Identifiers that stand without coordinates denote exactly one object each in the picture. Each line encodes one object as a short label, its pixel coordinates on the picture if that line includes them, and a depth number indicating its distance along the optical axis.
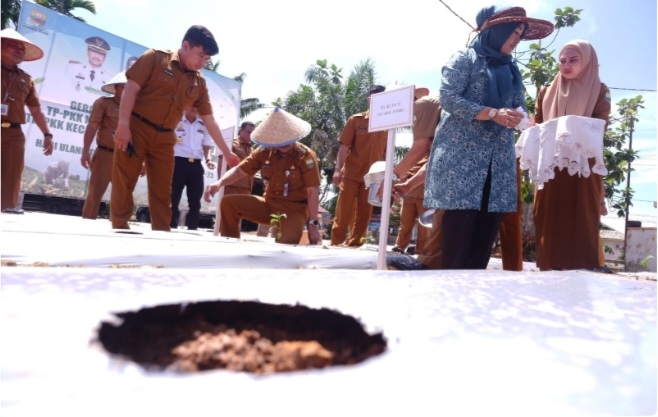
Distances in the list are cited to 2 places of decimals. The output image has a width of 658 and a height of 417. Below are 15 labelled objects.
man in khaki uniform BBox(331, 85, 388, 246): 4.38
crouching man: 3.65
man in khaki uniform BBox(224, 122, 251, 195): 5.30
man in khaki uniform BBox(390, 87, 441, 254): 2.51
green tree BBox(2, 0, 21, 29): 13.94
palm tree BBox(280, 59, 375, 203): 18.62
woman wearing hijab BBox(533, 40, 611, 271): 2.32
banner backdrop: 8.15
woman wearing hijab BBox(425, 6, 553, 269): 2.06
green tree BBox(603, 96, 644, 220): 6.85
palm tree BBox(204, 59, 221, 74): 20.60
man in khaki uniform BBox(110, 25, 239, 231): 2.96
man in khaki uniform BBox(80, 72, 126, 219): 4.52
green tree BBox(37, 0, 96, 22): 14.87
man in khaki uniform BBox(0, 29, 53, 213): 3.91
